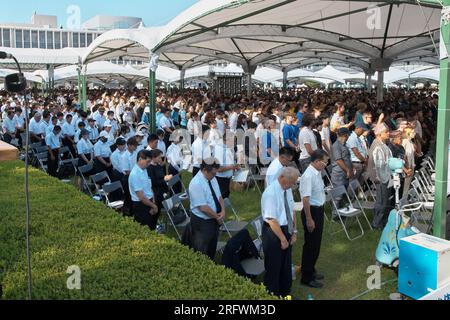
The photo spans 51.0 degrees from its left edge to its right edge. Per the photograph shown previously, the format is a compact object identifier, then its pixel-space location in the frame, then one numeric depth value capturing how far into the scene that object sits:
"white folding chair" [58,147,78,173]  12.13
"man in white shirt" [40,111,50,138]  14.15
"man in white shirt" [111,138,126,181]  9.49
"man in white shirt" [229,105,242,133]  13.47
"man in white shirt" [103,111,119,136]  13.30
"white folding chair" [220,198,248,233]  7.13
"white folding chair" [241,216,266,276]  5.68
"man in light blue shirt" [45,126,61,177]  12.23
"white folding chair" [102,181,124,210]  8.30
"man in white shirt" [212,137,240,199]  8.65
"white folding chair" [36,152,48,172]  12.21
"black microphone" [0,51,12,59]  3.72
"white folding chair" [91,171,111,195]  9.35
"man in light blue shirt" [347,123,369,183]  9.07
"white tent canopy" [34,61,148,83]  31.80
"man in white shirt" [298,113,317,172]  9.35
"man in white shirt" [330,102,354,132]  12.13
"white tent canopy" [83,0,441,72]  12.31
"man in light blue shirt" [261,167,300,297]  5.39
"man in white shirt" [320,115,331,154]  10.34
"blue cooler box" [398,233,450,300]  5.06
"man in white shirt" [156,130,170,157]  10.45
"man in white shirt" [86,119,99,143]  13.12
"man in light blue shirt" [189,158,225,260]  6.10
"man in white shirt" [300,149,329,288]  6.04
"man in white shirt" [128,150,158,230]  7.07
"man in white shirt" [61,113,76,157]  13.30
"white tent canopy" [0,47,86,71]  25.70
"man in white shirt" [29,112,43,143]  14.26
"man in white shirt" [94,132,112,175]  10.66
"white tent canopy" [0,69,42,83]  36.51
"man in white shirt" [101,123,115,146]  11.97
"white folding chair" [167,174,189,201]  8.96
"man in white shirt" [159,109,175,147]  14.34
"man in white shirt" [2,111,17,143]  15.42
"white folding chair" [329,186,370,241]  7.85
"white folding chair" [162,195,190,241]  7.19
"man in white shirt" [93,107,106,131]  15.30
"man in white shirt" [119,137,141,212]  9.24
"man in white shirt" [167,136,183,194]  9.78
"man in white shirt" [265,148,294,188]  6.71
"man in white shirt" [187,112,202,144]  13.16
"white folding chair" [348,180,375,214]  8.52
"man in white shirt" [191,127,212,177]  8.70
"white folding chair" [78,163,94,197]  10.27
